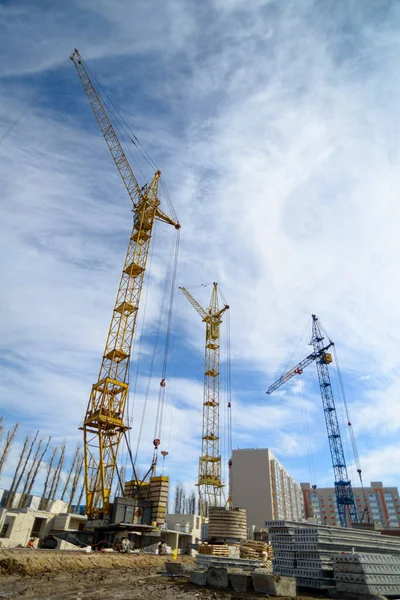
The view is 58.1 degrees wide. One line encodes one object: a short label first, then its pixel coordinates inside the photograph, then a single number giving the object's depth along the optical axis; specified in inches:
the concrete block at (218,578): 400.2
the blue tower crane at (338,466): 2413.9
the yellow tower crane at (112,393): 1071.0
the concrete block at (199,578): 419.9
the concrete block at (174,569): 509.4
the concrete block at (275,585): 349.7
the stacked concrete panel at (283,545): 419.2
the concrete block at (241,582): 376.5
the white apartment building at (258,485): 2502.5
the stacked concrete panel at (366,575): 344.6
